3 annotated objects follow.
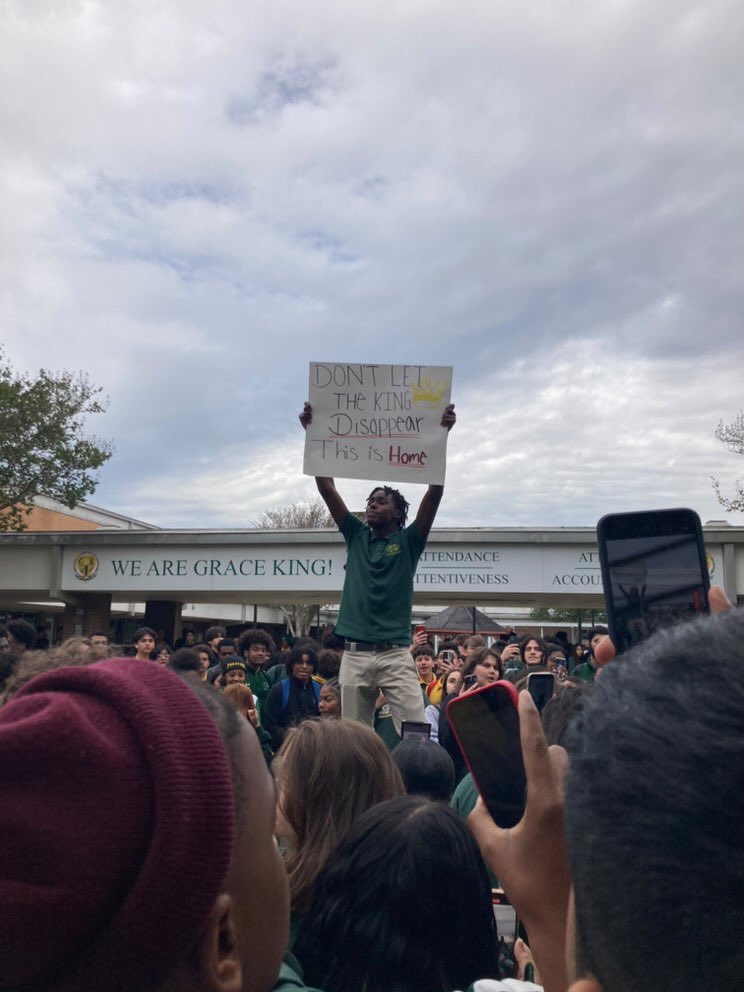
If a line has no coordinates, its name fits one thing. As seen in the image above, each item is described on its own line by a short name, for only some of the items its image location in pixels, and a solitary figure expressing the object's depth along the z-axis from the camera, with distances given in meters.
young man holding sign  5.12
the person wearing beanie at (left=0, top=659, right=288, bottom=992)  1.01
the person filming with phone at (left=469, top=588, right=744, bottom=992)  0.74
